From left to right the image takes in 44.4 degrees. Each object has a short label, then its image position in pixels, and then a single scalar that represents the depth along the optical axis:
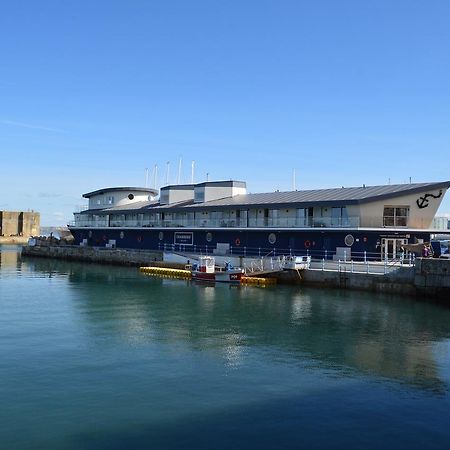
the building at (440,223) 47.53
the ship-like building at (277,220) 46.25
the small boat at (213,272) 47.88
